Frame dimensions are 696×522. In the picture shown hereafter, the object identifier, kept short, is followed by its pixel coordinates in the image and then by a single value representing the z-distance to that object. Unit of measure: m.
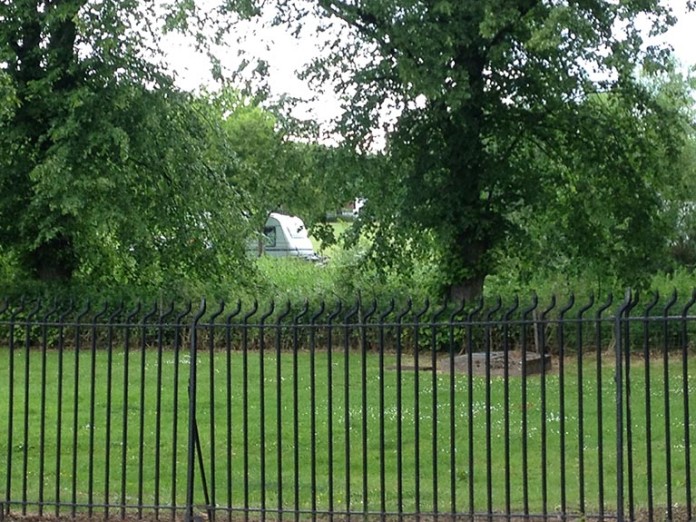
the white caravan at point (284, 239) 41.30
